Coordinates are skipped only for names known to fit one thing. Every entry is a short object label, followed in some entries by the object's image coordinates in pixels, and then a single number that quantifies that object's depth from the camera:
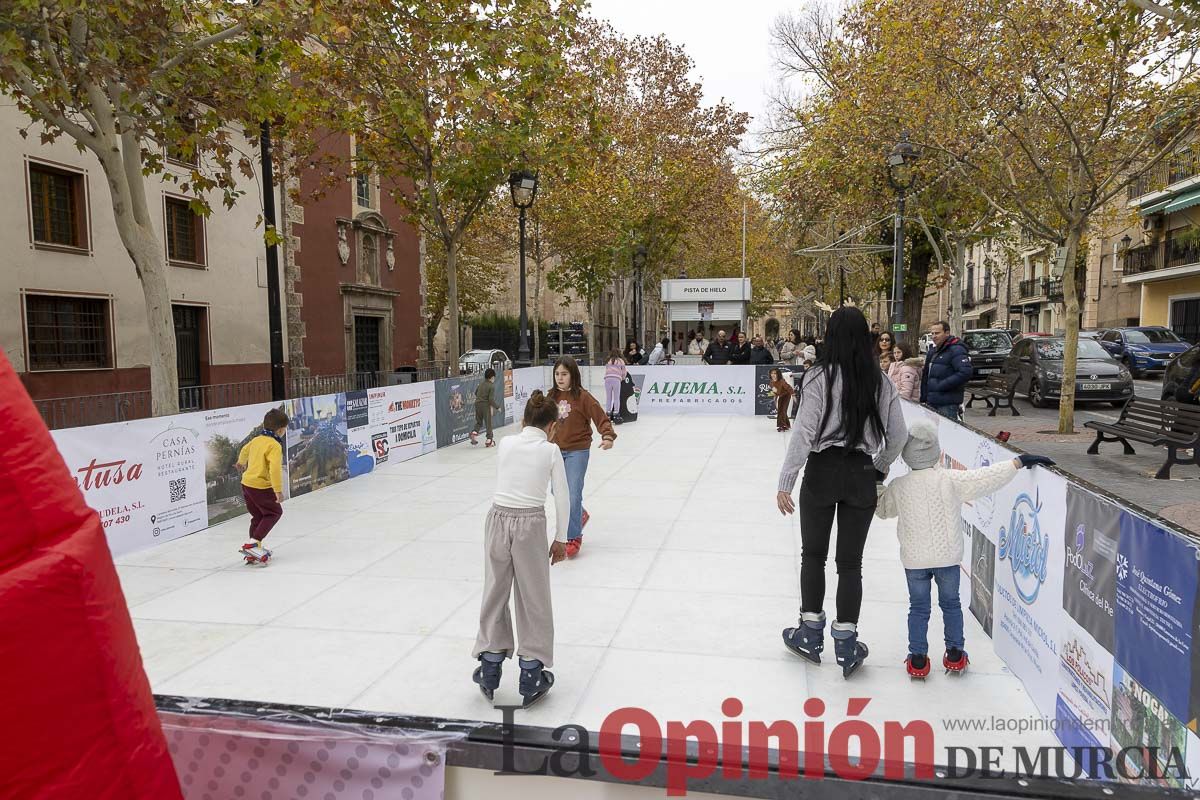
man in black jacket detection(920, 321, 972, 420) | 10.77
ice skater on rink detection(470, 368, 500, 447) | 15.76
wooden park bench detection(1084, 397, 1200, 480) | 10.70
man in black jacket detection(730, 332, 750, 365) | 23.72
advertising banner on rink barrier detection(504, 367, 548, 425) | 19.77
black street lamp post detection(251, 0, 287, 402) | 12.55
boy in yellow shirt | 7.78
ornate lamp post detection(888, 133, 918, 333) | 16.30
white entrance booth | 30.02
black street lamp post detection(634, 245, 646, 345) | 28.27
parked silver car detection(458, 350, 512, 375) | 30.19
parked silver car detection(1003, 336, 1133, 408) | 18.59
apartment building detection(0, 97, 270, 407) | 14.61
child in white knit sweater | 4.80
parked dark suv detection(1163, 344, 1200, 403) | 12.43
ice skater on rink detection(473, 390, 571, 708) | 4.72
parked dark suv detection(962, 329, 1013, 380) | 23.92
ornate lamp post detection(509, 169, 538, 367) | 17.80
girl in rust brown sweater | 7.61
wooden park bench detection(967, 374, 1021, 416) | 18.53
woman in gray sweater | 4.87
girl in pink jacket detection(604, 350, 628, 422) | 19.42
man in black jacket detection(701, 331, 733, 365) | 23.44
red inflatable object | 0.86
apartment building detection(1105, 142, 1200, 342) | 36.25
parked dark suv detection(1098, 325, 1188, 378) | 27.66
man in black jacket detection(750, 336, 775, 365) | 21.73
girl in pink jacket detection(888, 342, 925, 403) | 10.78
